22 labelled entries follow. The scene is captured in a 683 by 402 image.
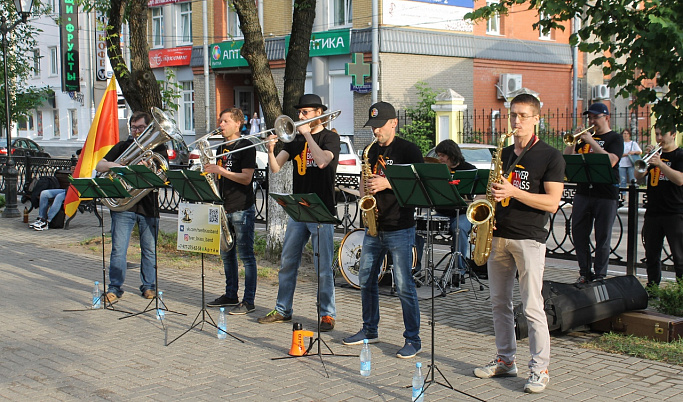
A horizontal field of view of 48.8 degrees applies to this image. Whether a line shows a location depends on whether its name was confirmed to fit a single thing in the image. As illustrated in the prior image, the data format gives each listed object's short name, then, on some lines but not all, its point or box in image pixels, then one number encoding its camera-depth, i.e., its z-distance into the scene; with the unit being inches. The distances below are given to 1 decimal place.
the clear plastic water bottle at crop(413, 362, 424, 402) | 205.4
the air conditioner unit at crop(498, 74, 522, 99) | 1267.2
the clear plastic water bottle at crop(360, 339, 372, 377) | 231.1
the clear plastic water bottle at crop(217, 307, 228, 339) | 277.9
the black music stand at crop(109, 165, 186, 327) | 300.7
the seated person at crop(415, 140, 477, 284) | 364.5
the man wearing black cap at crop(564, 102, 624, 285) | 341.1
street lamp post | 655.8
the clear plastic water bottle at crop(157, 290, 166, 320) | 304.0
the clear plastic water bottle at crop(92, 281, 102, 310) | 329.7
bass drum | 365.4
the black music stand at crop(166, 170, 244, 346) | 283.3
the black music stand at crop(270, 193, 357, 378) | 245.3
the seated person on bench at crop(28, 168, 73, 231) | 583.5
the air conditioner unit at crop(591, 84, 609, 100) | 1394.4
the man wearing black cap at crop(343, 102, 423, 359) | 250.7
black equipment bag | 263.6
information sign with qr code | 281.0
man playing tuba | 346.6
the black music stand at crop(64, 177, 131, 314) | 313.6
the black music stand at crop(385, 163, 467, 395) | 220.5
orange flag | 475.5
